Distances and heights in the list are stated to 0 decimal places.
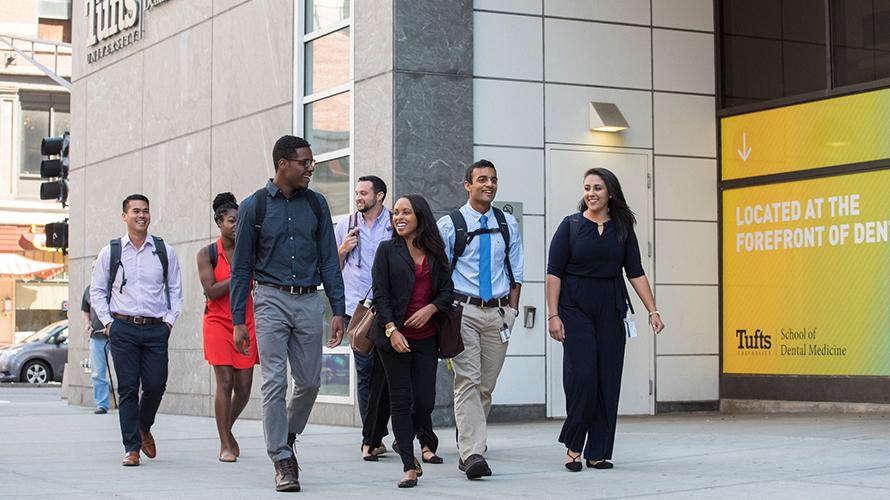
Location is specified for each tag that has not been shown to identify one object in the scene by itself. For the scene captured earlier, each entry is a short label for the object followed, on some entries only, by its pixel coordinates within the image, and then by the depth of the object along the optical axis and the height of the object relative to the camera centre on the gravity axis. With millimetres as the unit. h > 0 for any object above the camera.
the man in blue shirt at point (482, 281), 9070 +78
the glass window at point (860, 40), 13078 +2462
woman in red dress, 10219 -367
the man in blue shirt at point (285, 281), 8305 +60
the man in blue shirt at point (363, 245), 10500 +357
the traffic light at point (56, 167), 21469 +1939
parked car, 29891 -1509
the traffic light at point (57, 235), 20931 +839
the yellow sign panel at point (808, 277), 13000 +170
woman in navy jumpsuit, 9227 -83
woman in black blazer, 8516 -96
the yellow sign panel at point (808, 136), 13125 +1585
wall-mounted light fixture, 13805 +1765
